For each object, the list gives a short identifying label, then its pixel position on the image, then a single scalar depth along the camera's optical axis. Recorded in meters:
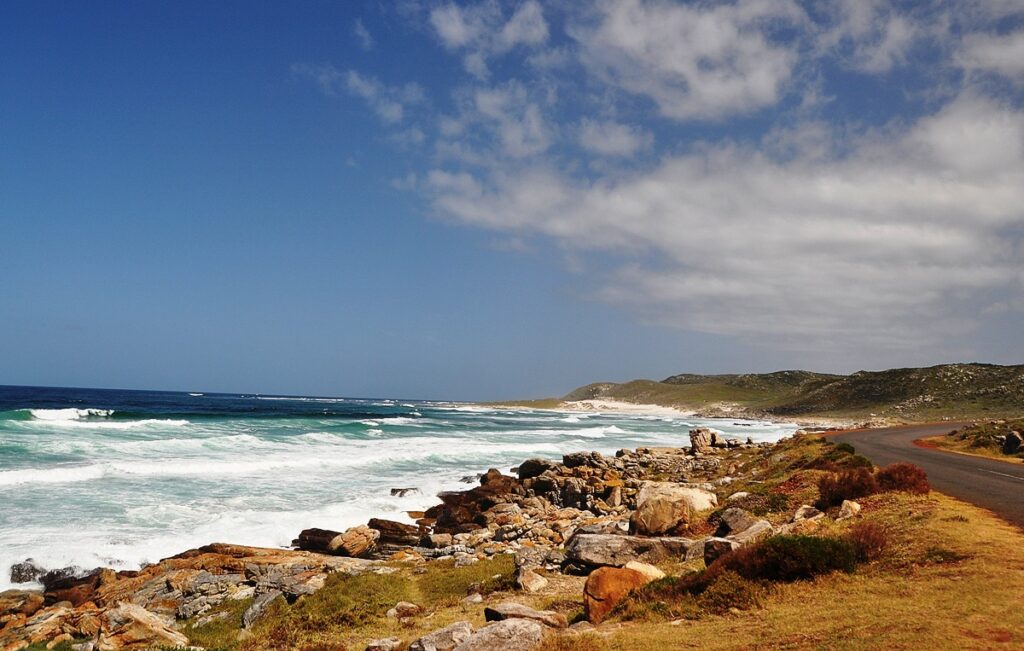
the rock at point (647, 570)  11.32
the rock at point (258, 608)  12.85
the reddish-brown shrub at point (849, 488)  16.34
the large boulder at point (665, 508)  17.05
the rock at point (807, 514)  15.24
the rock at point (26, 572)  17.56
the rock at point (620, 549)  13.77
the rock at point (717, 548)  11.60
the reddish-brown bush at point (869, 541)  10.77
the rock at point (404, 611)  12.64
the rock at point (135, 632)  11.59
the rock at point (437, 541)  21.97
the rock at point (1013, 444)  31.42
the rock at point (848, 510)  14.45
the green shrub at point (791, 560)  10.09
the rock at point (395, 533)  22.38
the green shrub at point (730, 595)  9.38
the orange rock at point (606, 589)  10.30
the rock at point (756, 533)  12.55
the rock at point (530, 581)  13.20
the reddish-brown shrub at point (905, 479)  16.48
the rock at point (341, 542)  20.86
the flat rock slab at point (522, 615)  9.74
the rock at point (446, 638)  8.76
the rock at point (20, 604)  15.13
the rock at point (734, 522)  14.63
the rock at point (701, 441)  44.10
